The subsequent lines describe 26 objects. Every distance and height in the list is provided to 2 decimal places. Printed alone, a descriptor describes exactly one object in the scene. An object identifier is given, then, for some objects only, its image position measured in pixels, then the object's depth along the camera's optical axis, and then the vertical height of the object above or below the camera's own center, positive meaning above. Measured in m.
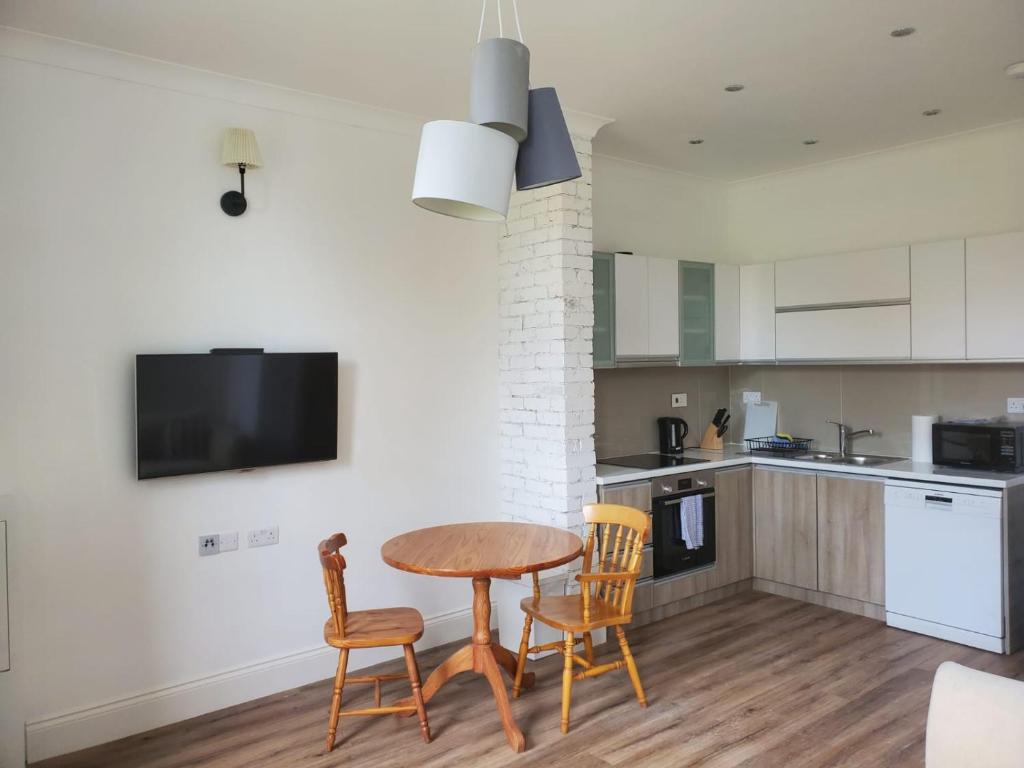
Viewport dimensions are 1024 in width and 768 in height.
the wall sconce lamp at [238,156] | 3.54 +1.07
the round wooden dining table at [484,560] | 3.11 -0.73
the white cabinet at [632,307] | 4.83 +0.49
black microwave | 4.30 -0.36
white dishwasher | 4.09 -1.00
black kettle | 5.39 -0.36
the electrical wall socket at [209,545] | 3.59 -0.76
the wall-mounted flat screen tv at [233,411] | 3.37 -0.12
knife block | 5.58 -0.41
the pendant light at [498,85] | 1.88 +0.74
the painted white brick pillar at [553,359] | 4.16 +0.14
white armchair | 1.70 -0.77
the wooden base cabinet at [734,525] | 5.04 -0.95
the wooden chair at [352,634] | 3.15 -1.05
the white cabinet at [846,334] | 4.79 +0.32
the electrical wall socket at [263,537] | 3.74 -0.75
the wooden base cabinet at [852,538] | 4.61 -0.95
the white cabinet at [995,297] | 4.30 +0.49
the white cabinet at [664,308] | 5.02 +0.51
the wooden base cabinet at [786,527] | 4.94 -0.95
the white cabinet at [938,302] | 4.51 +0.49
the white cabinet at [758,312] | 5.46 +0.52
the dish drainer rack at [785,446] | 5.41 -0.44
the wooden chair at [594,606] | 3.37 -1.04
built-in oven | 4.66 -0.87
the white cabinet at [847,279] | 4.78 +0.69
